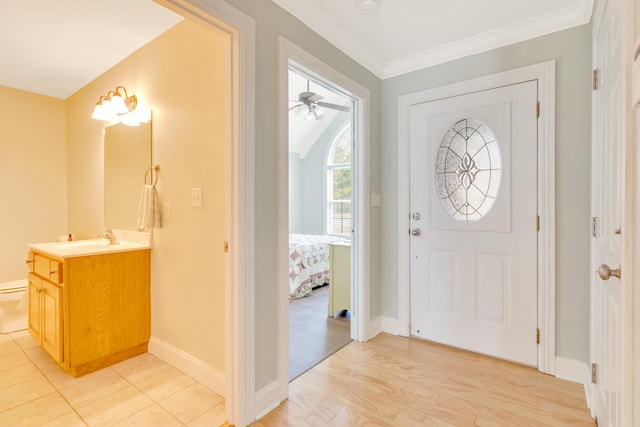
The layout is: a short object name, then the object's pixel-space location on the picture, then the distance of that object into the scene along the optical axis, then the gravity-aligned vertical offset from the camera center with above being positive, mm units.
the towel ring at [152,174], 2350 +286
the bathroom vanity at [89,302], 2039 -654
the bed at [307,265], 3954 -746
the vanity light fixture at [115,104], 2596 +927
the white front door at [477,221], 2168 -84
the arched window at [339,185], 6109 +505
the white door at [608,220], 1019 -43
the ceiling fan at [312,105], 3615 +1334
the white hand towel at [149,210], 2258 +7
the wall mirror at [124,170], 2485 +361
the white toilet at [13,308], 2844 -933
